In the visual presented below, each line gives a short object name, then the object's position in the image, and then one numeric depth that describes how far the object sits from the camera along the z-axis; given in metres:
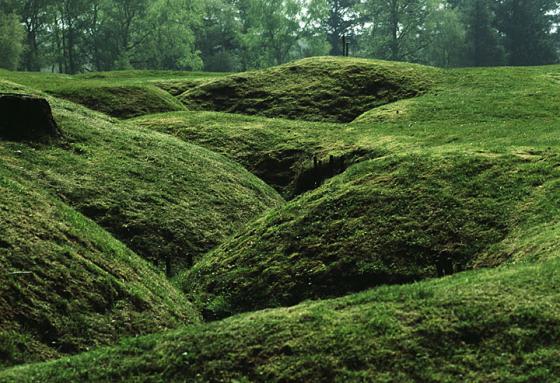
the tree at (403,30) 156.62
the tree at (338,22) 182.62
